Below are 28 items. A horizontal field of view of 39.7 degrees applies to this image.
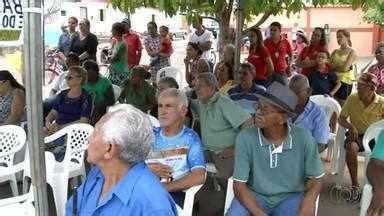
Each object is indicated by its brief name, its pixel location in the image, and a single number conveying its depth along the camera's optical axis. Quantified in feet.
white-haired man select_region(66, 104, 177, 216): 6.44
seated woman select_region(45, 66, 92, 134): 16.49
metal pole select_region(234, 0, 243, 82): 19.58
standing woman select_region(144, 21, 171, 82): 31.07
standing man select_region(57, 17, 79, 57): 29.78
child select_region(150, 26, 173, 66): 31.12
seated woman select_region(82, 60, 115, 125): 18.60
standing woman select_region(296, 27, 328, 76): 24.10
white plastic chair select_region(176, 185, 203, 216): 10.21
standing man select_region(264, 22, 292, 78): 25.01
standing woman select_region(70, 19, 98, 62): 27.78
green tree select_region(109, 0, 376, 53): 15.75
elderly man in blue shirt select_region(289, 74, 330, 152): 14.24
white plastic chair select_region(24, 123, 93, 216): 12.19
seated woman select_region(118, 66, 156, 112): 18.52
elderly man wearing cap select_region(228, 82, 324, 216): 10.06
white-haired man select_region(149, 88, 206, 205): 10.80
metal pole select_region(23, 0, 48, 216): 6.39
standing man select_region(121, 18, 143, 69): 28.82
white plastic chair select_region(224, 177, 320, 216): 10.91
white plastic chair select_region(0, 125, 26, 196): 13.56
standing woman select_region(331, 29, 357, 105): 23.71
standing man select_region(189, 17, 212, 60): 31.17
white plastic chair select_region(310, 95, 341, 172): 18.15
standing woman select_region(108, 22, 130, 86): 25.81
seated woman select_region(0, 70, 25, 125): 15.81
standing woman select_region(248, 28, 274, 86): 21.94
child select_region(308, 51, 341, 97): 22.48
